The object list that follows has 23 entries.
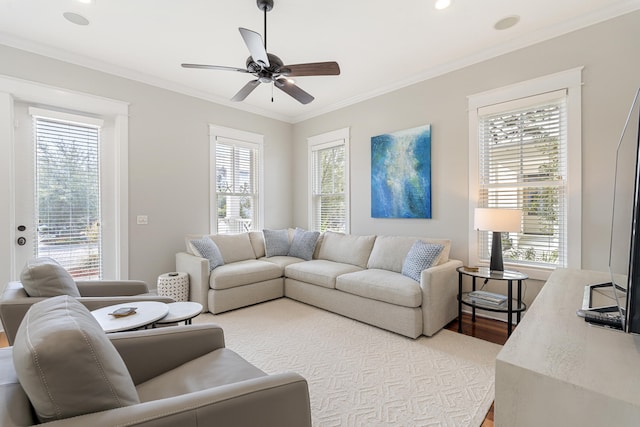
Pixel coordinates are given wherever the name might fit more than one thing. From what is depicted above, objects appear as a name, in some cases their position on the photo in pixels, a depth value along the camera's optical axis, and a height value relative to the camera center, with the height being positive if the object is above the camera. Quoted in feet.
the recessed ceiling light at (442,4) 7.79 +5.62
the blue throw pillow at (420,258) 9.78 -1.65
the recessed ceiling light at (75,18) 8.39 +5.71
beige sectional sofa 9.15 -2.56
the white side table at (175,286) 11.15 -2.93
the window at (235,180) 14.82 +1.64
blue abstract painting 11.98 +1.60
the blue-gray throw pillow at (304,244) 14.25 -1.69
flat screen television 2.79 -0.49
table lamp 8.77 -0.41
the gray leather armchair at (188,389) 2.64 -2.12
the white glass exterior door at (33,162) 9.52 +1.79
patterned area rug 5.82 -4.02
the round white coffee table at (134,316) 5.84 -2.31
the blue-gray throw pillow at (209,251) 11.92 -1.70
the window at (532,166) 8.86 +1.47
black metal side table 8.49 -2.67
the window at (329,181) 15.24 +1.63
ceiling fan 7.48 +3.89
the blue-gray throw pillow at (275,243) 14.84 -1.67
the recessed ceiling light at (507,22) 8.55 +5.67
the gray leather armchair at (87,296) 5.61 -2.15
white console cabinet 2.38 -1.52
